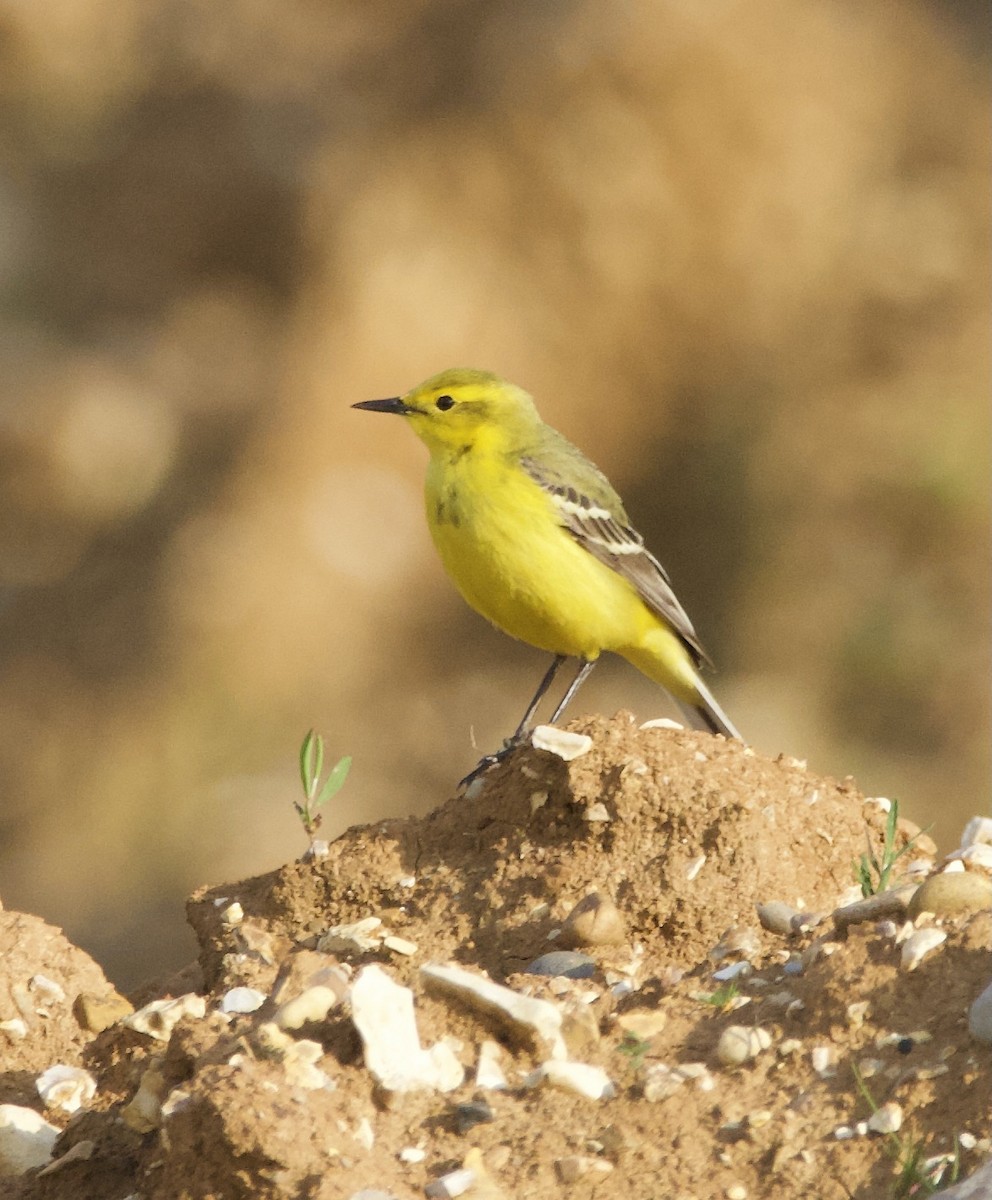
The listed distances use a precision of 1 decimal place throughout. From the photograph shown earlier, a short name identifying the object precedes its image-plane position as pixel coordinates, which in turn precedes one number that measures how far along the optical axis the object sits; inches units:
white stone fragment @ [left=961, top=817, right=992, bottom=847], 322.3
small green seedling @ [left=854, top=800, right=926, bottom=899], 296.5
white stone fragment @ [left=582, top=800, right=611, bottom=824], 321.7
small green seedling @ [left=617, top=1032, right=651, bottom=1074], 238.1
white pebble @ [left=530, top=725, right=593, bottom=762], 334.3
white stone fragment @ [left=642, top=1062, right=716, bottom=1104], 229.9
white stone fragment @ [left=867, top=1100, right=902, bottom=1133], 217.0
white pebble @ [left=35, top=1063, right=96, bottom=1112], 286.2
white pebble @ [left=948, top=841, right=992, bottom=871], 293.9
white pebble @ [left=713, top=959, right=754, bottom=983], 271.0
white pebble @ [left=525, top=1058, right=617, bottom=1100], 231.6
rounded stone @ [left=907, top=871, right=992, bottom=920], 256.4
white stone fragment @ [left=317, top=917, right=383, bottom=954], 311.0
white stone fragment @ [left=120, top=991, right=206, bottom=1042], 290.4
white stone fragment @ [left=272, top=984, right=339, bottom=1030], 242.1
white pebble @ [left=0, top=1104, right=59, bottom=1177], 262.8
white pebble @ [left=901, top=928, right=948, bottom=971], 242.6
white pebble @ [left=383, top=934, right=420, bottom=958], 305.1
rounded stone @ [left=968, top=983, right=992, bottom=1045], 225.5
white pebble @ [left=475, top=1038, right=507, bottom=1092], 236.5
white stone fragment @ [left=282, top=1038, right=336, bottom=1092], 227.9
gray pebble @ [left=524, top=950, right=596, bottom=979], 284.0
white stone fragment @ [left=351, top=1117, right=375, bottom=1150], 222.7
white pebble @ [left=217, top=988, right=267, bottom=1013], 288.2
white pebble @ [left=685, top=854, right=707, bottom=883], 309.1
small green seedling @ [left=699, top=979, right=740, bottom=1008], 256.4
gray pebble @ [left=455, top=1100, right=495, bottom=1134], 227.0
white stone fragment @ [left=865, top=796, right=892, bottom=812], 352.2
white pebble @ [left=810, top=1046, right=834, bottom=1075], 230.7
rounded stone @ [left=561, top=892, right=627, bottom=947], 294.2
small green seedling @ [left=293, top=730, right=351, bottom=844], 346.3
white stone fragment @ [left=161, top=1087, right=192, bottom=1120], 225.9
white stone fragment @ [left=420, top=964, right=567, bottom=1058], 241.3
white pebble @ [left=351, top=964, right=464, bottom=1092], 233.6
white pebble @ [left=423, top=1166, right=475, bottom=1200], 211.6
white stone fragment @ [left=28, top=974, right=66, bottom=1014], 322.0
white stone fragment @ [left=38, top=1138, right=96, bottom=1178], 248.7
